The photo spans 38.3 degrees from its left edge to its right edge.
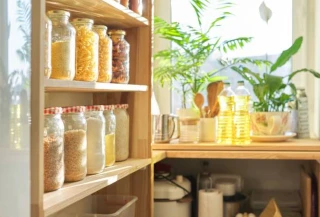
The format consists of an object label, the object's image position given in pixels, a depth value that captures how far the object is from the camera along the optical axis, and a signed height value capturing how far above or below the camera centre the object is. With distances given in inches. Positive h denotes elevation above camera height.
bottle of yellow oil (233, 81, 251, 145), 75.0 -3.0
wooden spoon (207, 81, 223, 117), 79.8 +1.8
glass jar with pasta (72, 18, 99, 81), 48.4 +5.2
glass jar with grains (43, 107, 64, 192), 41.2 -4.5
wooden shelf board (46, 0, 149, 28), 49.6 +10.6
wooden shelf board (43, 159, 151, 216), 36.9 -8.2
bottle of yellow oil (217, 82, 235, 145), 76.1 -2.7
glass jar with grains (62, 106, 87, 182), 46.7 -4.5
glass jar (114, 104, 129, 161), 61.9 -4.4
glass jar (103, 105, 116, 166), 56.6 -4.2
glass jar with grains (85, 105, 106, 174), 51.2 -4.5
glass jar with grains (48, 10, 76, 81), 42.7 +5.1
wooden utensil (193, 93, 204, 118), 81.2 +0.2
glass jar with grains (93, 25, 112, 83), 53.8 +5.4
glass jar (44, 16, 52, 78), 38.4 +4.1
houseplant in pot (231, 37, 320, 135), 75.8 +0.3
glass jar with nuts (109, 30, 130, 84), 58.6 +5.5
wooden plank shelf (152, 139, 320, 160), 68.3 -7.5
